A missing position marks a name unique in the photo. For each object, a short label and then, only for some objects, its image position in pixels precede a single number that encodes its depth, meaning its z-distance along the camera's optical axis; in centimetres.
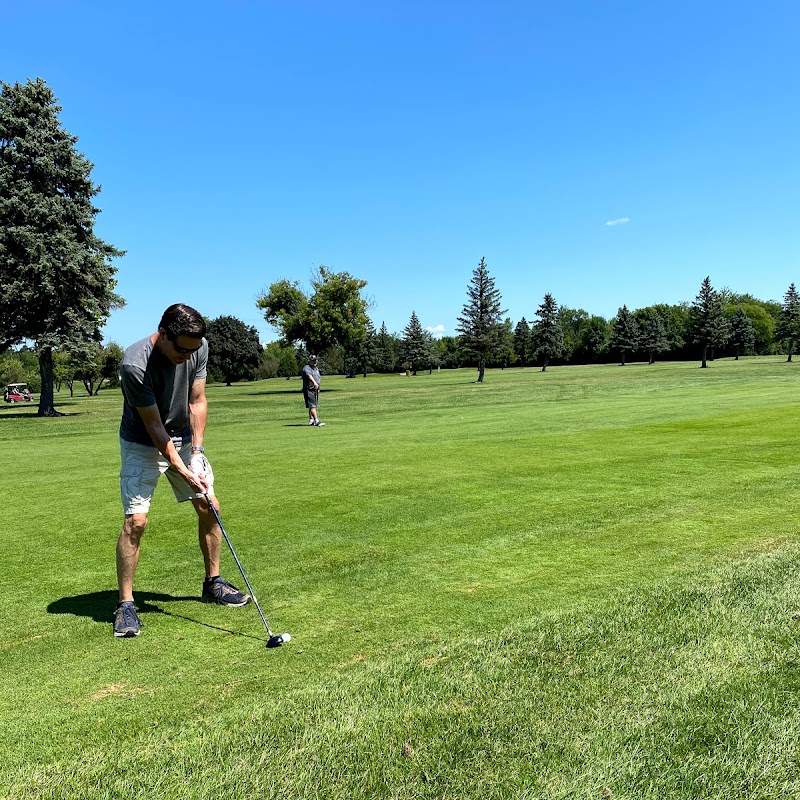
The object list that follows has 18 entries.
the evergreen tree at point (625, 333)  10850
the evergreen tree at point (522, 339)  12576
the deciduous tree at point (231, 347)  9769
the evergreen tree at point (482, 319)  7706
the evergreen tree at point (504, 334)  7796
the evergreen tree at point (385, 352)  12375
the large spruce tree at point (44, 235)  3186
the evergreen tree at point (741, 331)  10475
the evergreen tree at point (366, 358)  11886
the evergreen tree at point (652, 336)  11019
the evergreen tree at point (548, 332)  9531
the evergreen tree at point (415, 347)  11506
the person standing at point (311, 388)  2220
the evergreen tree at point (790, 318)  8612
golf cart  6294
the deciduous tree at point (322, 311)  6225
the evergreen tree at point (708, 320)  8312
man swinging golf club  459
